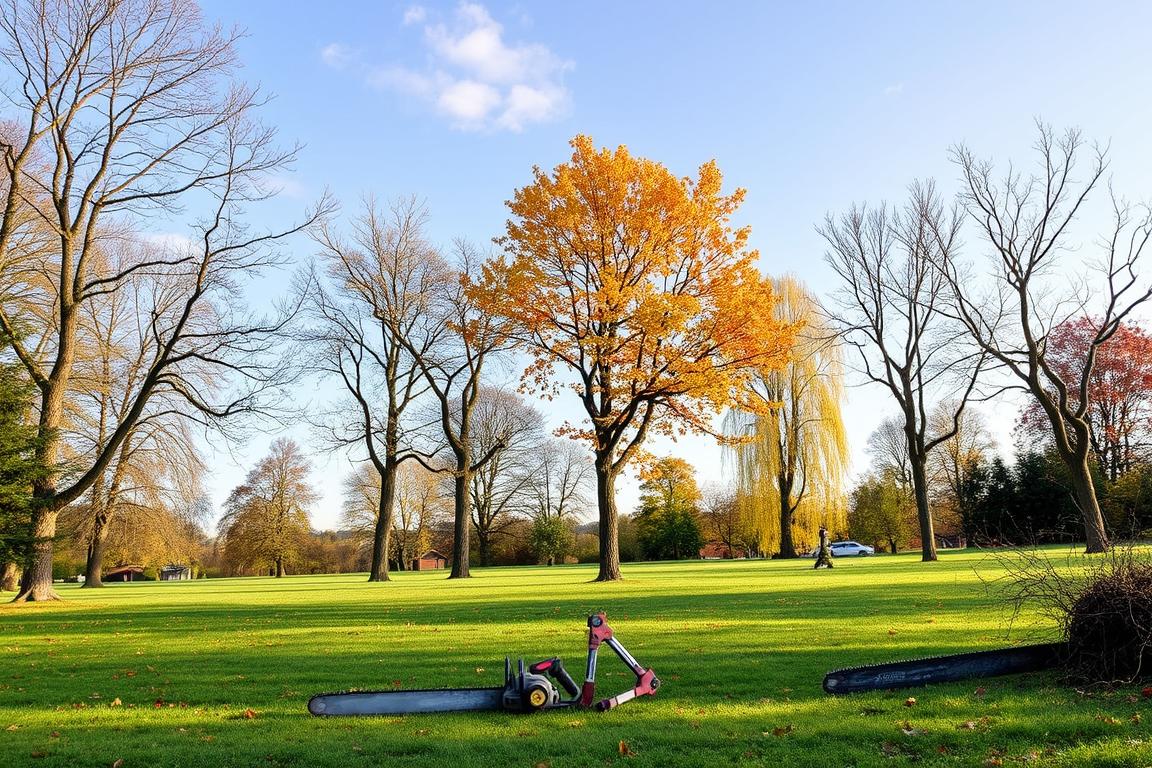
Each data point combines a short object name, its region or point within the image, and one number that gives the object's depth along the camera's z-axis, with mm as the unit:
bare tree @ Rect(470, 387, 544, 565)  62156
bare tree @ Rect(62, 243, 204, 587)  29781
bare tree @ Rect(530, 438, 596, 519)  77000
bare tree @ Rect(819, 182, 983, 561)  31797
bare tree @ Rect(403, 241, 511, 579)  34125
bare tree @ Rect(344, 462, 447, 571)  71125
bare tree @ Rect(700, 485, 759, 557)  81062
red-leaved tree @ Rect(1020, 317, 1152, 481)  44500
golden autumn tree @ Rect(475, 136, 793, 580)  22594
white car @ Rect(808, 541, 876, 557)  60066
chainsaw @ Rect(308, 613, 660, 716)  6227
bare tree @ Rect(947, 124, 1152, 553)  24984
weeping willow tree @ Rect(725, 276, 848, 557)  42344
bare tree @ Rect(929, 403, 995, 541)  63750
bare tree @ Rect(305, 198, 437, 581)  33875
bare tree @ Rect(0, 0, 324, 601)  20484
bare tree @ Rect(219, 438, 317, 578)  70125
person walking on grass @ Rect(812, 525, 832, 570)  29936
